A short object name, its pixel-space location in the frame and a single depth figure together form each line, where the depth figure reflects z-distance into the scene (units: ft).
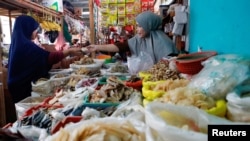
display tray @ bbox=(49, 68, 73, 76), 10.16
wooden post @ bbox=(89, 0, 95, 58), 15.03
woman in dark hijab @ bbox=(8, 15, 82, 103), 9.84
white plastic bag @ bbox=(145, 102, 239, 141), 2.52
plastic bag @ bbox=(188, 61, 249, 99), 3.82
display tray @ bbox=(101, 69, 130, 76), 9.04
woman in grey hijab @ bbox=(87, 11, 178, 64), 9.80
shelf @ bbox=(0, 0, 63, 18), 11.89
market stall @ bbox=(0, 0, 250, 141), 2.94
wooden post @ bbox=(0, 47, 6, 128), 10.60
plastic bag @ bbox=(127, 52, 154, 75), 9.15
